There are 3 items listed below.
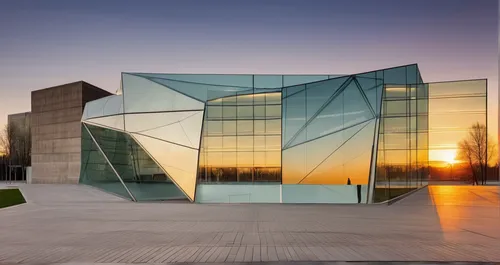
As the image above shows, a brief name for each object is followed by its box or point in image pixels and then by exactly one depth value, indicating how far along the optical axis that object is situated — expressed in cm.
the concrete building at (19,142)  6356
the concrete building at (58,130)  3975
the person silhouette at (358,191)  2256
